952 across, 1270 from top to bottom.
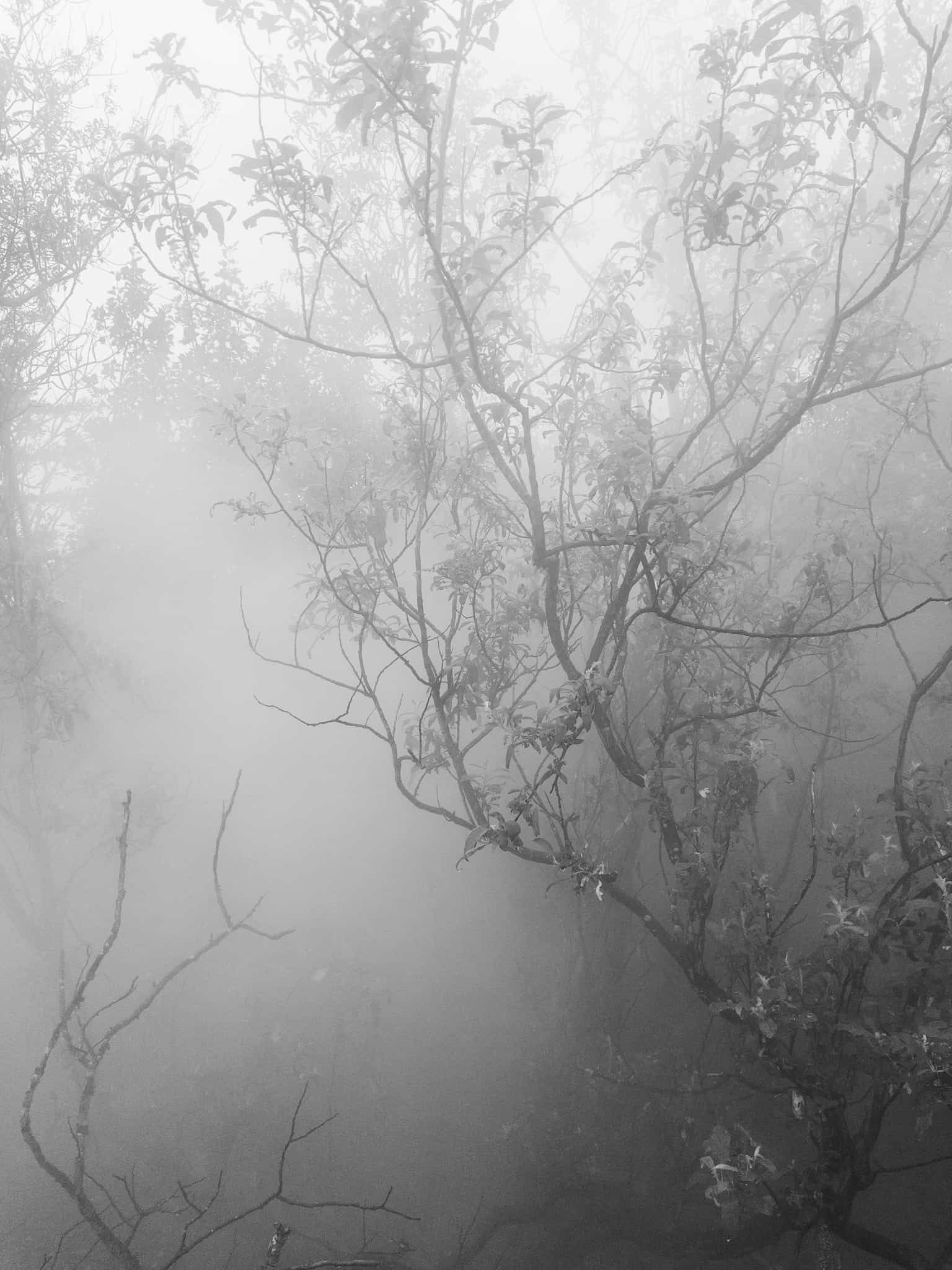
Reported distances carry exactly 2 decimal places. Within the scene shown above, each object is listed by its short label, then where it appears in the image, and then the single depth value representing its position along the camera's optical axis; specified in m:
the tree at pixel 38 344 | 7.25
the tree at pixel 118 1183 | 3.99
